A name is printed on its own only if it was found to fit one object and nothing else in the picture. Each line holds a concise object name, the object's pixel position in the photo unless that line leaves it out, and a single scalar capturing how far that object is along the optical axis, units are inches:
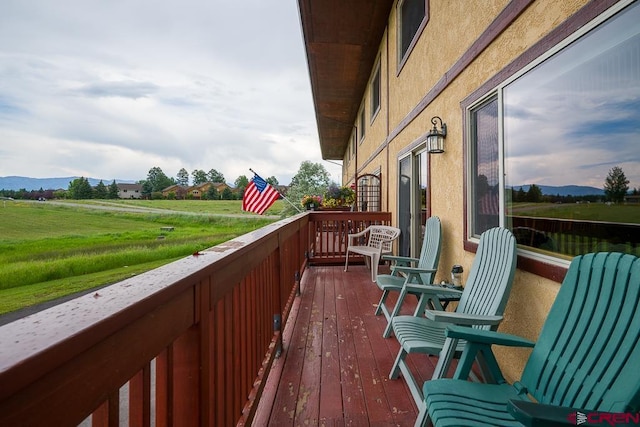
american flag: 353.7
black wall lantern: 125.6
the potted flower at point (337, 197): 291.6
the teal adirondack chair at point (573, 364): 40.2
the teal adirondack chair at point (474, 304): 68.0
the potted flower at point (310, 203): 273.9
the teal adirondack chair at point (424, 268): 113.9
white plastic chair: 181.9
